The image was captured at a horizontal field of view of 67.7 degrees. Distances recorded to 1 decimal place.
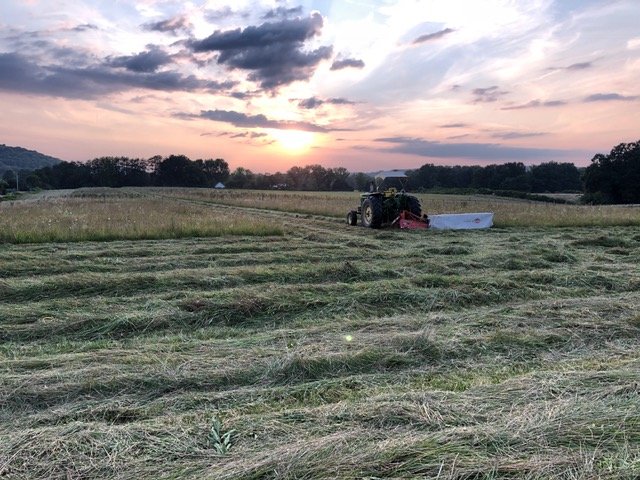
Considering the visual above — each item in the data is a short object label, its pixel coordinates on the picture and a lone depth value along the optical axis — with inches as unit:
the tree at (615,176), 2100.1
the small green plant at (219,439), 101.6
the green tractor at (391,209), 575.5
